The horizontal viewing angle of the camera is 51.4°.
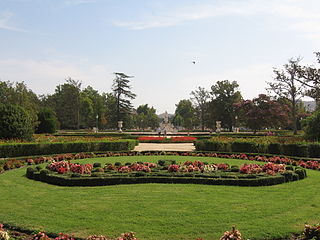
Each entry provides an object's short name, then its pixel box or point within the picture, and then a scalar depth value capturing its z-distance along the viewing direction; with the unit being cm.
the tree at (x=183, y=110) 9601
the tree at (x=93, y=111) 6172
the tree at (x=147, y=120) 8809
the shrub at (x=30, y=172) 1176
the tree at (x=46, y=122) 3619
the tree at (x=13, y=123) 2042
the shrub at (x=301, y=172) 1126
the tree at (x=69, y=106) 5997
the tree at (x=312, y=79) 2984
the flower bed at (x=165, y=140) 2892
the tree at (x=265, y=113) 3928
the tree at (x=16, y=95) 4053
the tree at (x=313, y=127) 1945
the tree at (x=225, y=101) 5091
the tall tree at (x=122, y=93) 5956
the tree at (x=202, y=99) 6712
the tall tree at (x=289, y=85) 3778
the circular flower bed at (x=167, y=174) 1038
